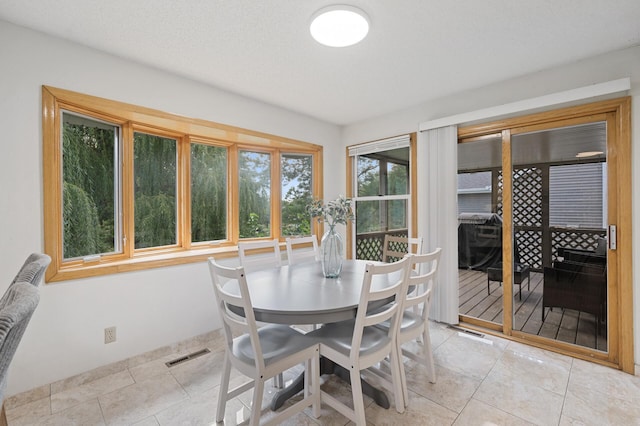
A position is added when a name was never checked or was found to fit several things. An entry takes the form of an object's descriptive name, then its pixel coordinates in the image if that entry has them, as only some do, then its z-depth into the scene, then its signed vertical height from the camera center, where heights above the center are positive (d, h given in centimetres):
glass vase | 225 -34
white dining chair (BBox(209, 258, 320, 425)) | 146 -80
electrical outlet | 222 -94
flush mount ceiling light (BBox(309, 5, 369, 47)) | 171 +117
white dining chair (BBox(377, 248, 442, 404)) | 185 -80
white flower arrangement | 228 +1
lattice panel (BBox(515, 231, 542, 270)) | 273 -38
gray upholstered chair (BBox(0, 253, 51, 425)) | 71 -26
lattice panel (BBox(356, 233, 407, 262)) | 402 -51
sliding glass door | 230 -20
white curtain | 304 +1
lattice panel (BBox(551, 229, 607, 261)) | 244 -28
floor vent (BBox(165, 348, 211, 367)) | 239 -126
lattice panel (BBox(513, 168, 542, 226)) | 270 +11
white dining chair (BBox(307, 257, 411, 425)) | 152 -78
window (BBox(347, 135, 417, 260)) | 355 +25
